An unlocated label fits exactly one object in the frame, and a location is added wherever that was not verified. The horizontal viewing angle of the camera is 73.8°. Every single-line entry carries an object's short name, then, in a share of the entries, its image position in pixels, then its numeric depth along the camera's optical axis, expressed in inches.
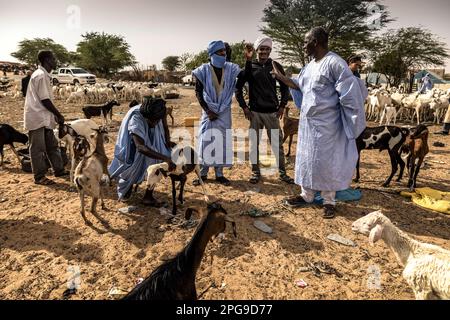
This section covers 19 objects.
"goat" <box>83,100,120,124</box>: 405.7
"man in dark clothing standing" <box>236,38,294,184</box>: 196.9
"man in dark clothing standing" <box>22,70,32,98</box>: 433.2
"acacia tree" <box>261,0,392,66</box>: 775.7
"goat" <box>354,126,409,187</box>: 201.3
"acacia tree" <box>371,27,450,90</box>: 929.5
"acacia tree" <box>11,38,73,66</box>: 1939.5
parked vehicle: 1049.5
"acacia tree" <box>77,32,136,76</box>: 1695.4
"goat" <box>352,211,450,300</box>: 86.4
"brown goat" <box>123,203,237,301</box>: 73.9
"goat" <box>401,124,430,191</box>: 194.7
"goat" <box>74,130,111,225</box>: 142.1
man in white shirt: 185.6
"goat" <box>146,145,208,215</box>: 157.6
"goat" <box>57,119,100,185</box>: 197.3
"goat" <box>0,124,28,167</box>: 222.0
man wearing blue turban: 193.0
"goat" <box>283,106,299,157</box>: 278.7
